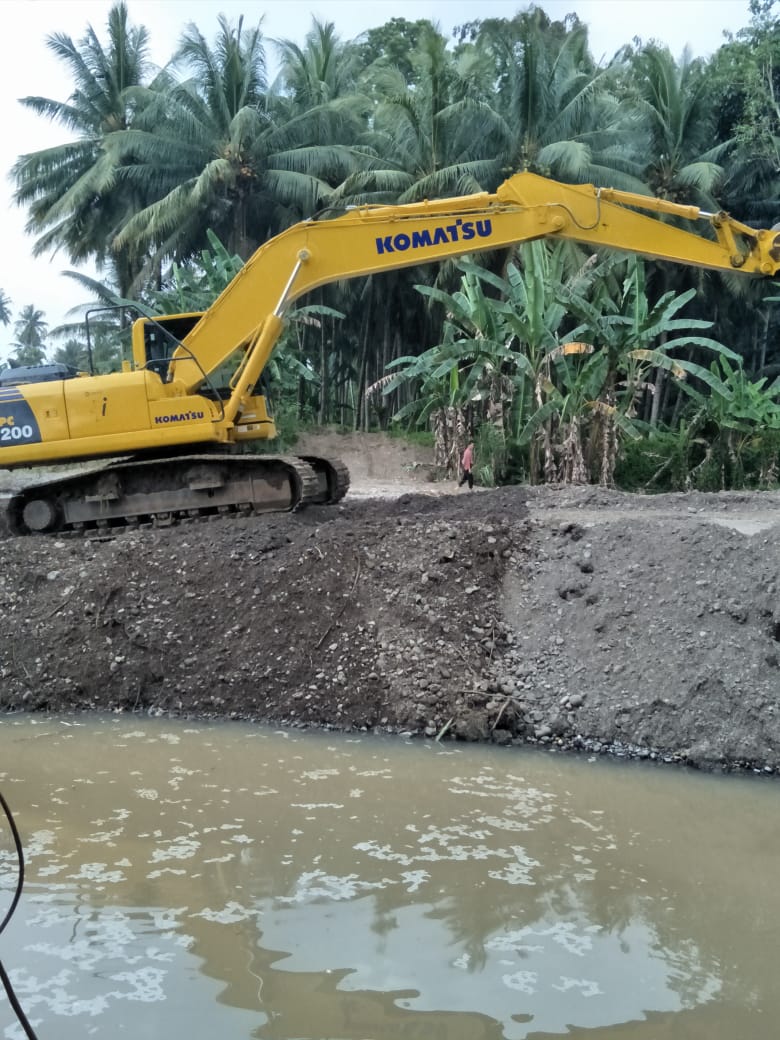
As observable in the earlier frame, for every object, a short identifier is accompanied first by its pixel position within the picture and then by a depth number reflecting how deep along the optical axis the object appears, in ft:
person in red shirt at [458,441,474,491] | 52.85
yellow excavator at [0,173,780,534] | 34.24
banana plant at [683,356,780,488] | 55.93
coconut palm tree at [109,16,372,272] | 100.78
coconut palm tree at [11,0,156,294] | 110.42
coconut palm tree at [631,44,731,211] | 96.73
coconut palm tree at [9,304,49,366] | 268.00
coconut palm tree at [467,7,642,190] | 92.99
